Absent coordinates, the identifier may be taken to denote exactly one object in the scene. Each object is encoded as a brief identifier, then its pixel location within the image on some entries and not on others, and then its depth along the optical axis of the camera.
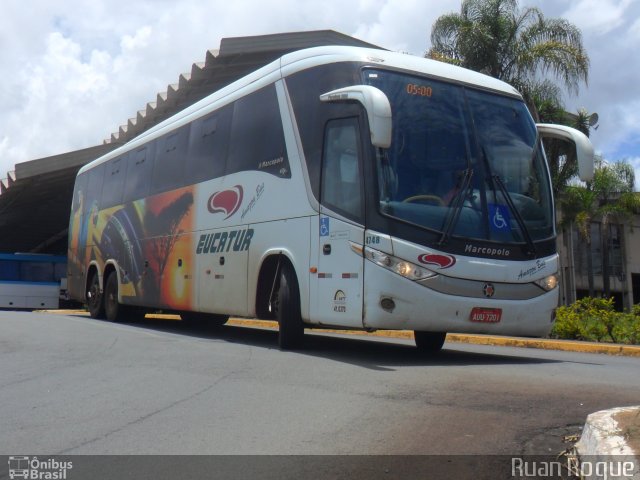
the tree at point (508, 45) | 21.78
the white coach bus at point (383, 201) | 8.51
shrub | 13.26
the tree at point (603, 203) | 29.61
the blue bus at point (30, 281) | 33.38
